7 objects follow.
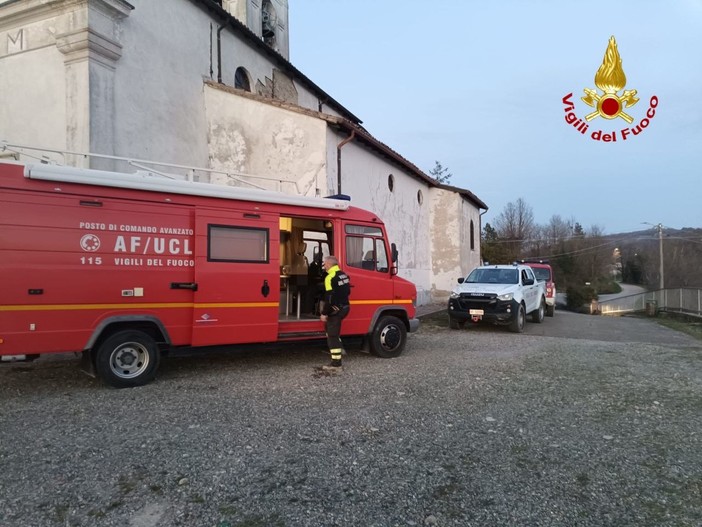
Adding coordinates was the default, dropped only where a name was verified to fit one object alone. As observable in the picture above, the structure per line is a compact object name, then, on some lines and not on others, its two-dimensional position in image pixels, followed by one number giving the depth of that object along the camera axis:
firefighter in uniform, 7.24
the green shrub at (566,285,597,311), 39.59
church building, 10.48
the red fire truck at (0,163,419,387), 5.44
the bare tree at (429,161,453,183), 48.25
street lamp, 41.12
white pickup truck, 12.41
